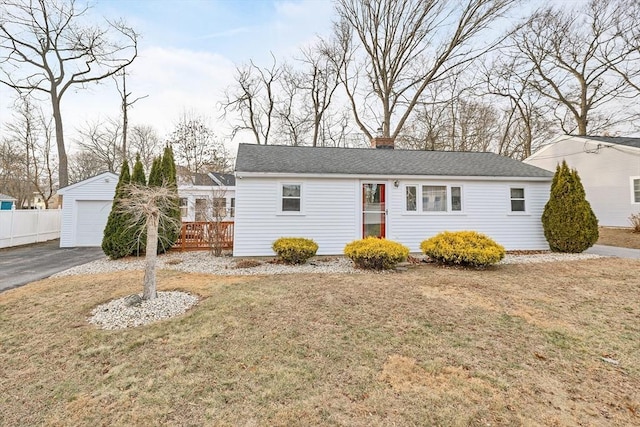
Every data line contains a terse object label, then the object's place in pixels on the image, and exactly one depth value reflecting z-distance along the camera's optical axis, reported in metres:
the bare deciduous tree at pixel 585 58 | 16.25
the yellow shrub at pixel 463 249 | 6.88
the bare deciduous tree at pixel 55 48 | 13.41
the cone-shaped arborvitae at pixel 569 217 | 8.68
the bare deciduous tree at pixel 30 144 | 18.95
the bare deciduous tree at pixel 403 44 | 16.50
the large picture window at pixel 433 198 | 9.28
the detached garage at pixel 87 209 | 12.01
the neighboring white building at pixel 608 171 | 13.38
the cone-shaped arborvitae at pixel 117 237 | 8.84
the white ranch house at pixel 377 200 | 8.56
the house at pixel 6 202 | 17.05
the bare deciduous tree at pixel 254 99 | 22.08
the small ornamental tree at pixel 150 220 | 4.63
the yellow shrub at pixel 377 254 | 6.76
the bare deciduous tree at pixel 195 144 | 20.97
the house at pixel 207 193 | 9.61
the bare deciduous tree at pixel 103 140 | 20.58
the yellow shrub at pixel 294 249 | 7.55
